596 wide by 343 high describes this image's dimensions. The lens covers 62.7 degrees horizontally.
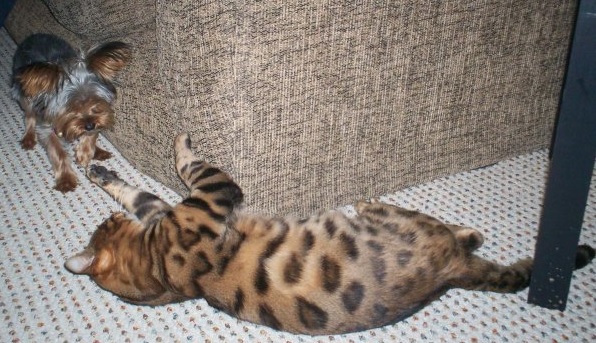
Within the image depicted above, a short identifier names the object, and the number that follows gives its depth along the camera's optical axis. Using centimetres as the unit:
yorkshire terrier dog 222
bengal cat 133
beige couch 136
